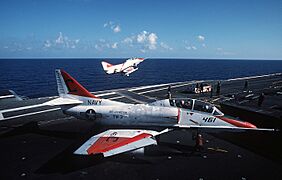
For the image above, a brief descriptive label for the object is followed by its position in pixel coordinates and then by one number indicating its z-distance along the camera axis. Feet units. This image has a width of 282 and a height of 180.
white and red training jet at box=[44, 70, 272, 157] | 39.74
